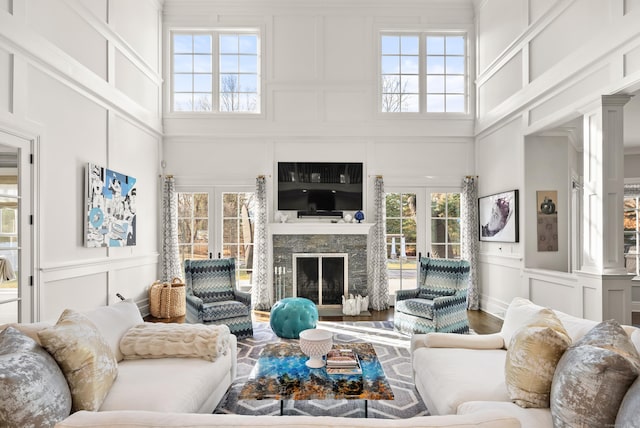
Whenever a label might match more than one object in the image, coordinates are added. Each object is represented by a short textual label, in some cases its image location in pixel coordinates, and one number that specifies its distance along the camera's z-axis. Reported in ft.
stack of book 8.66
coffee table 7.62
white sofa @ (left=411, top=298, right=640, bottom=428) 6.41
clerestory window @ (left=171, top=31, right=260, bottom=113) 22.82
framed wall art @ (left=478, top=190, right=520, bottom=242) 18.03
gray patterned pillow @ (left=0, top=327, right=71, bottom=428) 4.99
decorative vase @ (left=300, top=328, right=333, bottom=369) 8.96
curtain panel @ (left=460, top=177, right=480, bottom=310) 21.35
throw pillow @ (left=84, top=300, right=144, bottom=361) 8.50
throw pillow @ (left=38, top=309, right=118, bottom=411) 6.32
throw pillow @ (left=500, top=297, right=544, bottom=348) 8.85
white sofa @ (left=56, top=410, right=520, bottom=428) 3.56
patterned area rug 9.52
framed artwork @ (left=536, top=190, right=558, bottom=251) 17.33
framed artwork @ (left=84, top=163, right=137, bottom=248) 15.31
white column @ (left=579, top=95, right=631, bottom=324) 12.38
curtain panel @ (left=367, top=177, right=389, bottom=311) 21.52
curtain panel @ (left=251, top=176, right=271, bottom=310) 21.38
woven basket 19.85
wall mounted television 22.22
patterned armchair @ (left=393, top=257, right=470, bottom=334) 15.20
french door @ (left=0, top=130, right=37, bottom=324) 11.12
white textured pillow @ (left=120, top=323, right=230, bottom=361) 8.79
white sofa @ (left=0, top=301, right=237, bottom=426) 6.79
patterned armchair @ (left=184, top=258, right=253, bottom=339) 14.71
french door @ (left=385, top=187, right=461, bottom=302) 22.44
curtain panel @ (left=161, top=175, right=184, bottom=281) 21.63
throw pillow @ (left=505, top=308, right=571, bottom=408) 6.28
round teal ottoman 15.30
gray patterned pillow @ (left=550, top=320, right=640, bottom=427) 5.10
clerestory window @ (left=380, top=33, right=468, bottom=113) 22.86
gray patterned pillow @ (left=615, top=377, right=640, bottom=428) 4.55
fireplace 21.70
